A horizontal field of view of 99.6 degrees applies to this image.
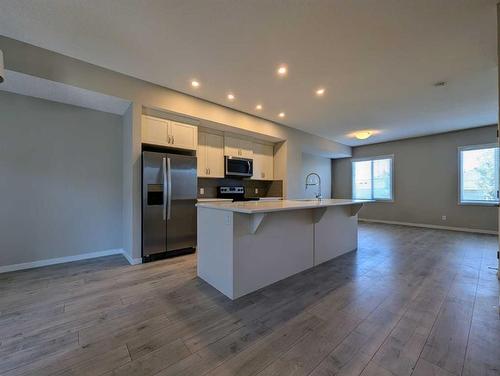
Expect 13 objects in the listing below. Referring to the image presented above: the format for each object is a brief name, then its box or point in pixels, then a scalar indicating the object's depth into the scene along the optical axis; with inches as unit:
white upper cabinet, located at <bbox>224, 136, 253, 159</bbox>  186.9
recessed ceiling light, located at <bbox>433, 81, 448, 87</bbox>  125.9
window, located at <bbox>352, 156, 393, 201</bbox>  274.8
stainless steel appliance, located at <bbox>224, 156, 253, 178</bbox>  184.4
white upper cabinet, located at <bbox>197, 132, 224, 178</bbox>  171.9
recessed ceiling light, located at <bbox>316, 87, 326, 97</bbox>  137.6
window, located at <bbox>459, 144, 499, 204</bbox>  205.2
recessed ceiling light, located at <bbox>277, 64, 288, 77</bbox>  112.3
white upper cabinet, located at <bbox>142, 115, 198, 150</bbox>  133.5
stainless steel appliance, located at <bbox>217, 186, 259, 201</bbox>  192.3
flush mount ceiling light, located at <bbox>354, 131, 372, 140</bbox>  200.5
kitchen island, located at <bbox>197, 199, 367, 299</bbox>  83.7
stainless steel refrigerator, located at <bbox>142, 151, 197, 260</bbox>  127.3
